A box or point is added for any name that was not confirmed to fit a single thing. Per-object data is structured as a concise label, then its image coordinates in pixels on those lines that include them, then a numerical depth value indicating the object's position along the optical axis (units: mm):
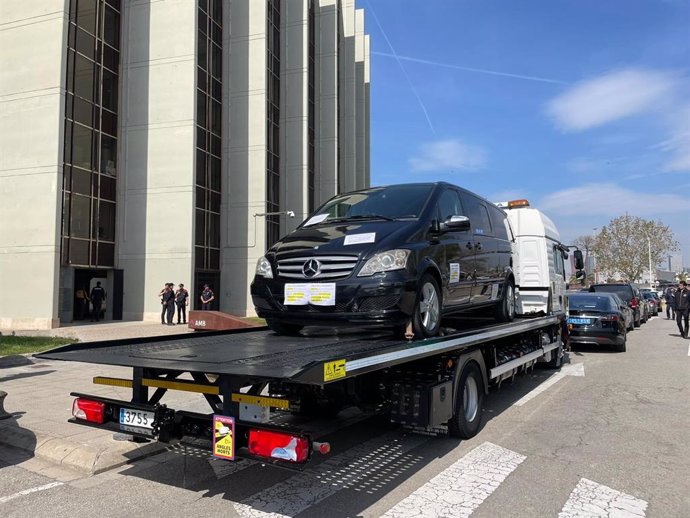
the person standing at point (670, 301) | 23031
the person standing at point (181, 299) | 22062
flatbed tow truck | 3420
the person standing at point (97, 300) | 23703
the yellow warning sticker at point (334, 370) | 3293
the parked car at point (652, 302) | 31367
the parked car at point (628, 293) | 21578
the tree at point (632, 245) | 63000
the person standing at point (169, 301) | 21672
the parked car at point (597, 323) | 13305
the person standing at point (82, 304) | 23445
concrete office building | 20266
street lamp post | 60297
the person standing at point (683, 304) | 16812
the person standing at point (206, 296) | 23233
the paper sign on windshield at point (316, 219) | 6117
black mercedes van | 4734
